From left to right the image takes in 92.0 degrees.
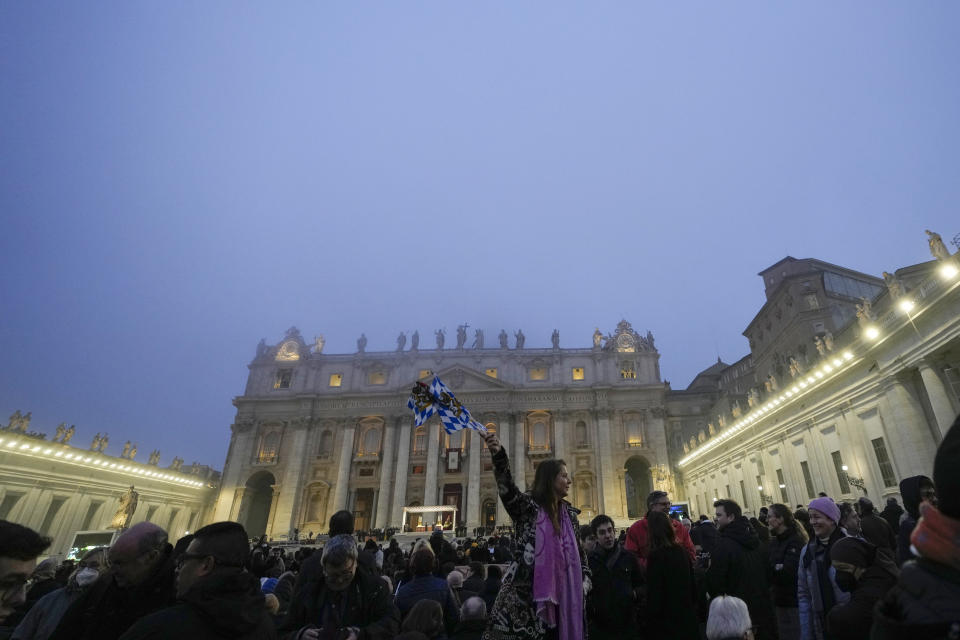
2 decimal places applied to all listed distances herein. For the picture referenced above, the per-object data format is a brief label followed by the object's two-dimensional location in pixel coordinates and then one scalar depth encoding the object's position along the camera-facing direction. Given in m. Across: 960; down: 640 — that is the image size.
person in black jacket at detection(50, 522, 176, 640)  3.23
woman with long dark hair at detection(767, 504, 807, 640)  6.03
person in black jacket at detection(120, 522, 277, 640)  2.11
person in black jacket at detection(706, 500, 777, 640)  4.95
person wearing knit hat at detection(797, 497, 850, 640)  4.45
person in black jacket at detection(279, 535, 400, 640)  3.91
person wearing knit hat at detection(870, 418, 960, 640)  1.41
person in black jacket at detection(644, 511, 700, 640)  4.16
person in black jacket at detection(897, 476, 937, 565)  4.39
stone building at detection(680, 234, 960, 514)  15.30
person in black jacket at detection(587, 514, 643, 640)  4.22
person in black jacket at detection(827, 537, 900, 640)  2.99
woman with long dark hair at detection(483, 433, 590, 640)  3.49
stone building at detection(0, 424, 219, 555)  27.23
